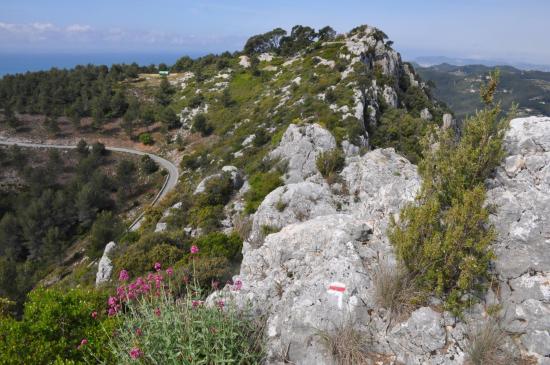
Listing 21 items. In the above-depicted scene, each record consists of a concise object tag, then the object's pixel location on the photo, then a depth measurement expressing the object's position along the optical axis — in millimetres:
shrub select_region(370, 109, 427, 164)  29188
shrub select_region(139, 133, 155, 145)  58531
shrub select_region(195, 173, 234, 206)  22812
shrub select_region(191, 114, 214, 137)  55059
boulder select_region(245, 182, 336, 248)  13016
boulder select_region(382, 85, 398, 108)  41388
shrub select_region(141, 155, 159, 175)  49094
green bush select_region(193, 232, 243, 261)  13453
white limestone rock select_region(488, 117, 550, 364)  4770
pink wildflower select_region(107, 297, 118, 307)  5121
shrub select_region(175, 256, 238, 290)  10102
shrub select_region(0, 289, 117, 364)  6195
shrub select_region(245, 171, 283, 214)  19266
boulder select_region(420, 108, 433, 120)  43825
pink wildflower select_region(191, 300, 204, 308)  5357
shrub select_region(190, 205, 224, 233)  19062
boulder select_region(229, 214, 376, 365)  5410
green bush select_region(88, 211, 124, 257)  30750
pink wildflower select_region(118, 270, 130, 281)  5375
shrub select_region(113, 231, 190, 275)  14734
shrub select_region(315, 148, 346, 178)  17188
